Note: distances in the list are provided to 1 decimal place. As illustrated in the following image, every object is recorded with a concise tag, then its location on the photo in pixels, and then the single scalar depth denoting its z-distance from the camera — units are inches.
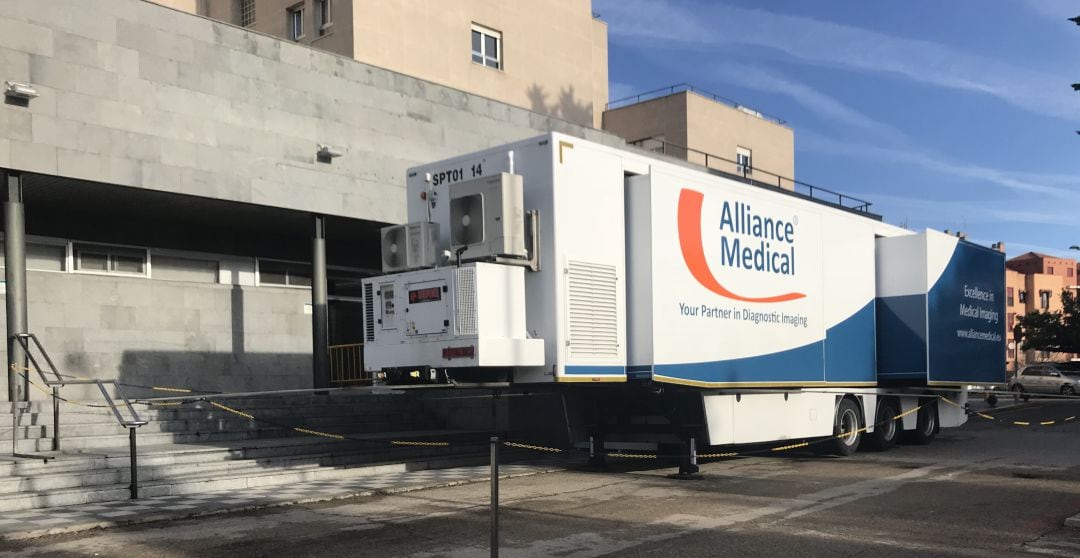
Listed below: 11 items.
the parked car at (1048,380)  1721.2
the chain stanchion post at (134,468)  458.0
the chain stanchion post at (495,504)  268.7
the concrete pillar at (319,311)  758.5
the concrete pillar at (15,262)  594.5
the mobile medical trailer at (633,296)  471.2
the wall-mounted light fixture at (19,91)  579.8
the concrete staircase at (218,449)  469.7
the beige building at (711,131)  1611.7
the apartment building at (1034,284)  4414.4
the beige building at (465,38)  1099.3
